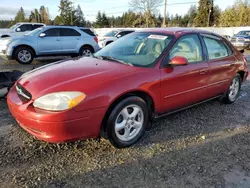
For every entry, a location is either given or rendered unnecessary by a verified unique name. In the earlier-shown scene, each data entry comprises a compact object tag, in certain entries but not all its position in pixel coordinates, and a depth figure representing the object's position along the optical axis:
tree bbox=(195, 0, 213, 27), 45.12
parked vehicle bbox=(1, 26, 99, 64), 7.85
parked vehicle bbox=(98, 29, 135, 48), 12.18
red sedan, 2.20
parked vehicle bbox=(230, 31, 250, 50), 16.03
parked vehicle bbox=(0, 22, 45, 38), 12.87
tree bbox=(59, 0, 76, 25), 49.90
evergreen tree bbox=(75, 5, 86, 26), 53.53
